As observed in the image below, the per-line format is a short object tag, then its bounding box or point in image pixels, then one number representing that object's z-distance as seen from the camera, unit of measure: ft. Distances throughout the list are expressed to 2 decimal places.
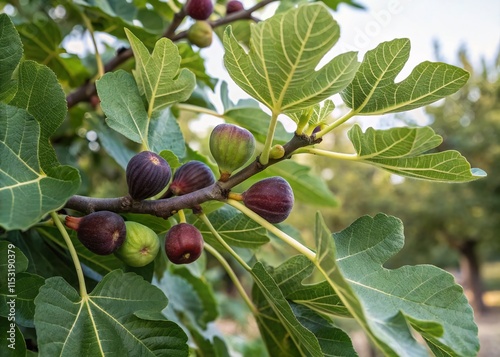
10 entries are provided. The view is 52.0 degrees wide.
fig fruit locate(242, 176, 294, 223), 2.42
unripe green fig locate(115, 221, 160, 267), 2.56
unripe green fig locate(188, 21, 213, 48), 4.28
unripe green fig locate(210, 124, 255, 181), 2.46
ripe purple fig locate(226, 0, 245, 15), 4.55
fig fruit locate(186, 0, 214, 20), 4.06
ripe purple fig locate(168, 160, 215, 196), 2.58
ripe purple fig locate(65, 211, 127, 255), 2.39
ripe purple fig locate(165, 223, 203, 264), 2.47
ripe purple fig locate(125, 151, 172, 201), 2.40
